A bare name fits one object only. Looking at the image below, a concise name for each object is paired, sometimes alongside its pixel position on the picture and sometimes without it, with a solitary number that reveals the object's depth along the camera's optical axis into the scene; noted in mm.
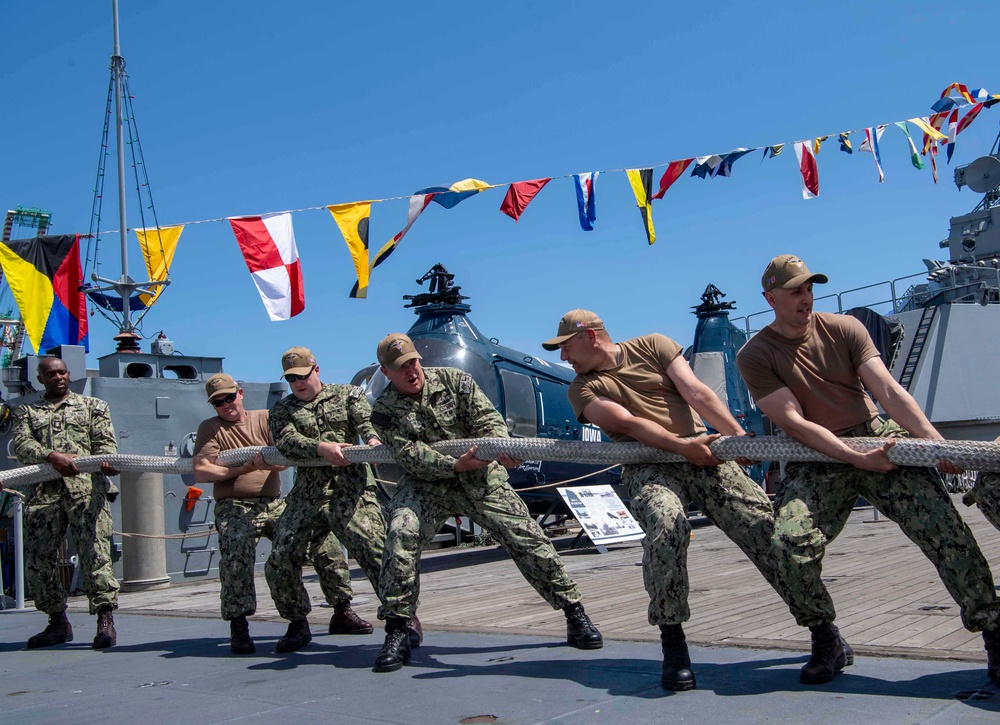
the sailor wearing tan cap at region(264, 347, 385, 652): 5754
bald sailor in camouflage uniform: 6637
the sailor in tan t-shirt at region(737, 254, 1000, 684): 3818
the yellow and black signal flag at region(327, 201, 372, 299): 11008
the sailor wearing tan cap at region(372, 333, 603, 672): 5102
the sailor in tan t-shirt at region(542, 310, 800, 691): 4145
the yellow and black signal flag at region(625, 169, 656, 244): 11680
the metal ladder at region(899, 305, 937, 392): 23078
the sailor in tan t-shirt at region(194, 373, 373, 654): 5949
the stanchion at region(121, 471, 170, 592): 11148
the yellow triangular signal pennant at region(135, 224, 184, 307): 11852
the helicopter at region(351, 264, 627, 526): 12781
